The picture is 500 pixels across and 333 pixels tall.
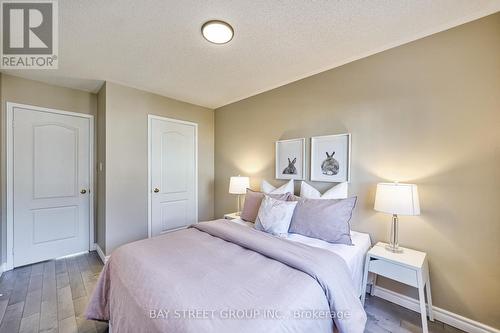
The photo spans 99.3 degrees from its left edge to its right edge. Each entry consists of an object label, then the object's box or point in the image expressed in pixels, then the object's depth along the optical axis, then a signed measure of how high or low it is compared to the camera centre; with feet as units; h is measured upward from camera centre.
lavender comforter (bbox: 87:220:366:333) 3.22 -2.21
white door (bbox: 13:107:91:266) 8.76 -0.85
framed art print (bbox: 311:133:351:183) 7.45 +0.28
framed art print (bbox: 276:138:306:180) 8.73 +0.29
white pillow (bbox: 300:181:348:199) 7.21 -0.95
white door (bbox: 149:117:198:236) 10.71 -0.48
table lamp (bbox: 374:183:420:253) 5.48 -0.93
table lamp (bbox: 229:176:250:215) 10.09 -0.93
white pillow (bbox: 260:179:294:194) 8.57 -0.98
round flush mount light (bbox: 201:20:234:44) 5.54 +3.65
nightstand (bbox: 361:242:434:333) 5.10 -2.67
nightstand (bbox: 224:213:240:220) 9.46 -2.33
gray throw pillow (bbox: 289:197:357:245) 6.17 -1.65
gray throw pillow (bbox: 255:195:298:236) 6.77 -1.68
